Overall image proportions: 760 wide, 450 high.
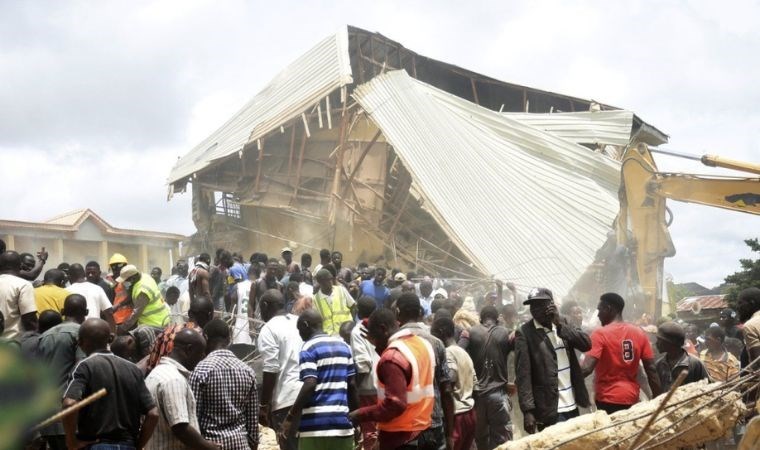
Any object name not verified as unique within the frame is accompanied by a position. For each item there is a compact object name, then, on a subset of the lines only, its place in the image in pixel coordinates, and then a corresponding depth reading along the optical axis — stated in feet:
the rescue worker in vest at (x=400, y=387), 20.80
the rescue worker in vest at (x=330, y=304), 34.47
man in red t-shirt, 26.27
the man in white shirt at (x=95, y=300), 29.96
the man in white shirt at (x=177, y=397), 19.39
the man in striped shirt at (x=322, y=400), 23.04
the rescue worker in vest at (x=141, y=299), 32.40
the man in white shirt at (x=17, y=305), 25.49
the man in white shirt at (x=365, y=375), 26.99
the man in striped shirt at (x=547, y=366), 24.91
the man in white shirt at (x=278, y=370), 25.96
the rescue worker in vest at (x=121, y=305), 33.09
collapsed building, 64.54
